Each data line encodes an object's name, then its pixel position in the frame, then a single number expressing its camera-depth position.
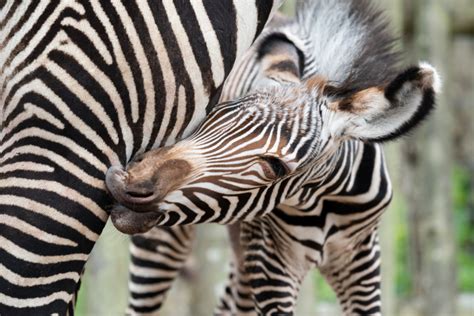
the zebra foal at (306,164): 7.11
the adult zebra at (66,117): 6.71
